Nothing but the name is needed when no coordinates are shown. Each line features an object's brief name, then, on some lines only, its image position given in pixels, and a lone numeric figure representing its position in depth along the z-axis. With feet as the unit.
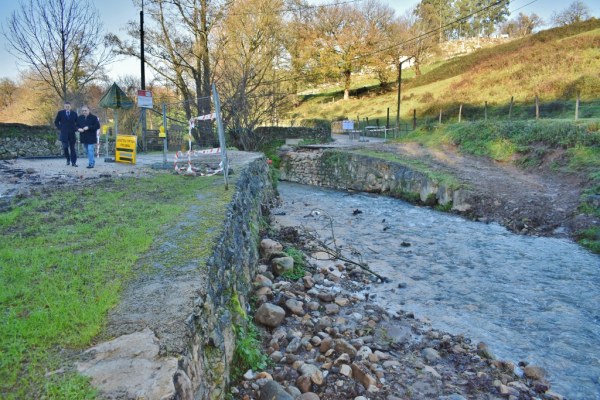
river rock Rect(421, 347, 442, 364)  15.08
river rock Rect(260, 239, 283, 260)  24.07
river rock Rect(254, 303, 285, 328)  15.85
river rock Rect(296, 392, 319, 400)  11.50
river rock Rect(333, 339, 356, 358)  14.32
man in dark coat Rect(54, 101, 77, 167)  38.04
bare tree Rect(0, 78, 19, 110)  110.73
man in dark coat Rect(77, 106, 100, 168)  37.67
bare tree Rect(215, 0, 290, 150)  73.81
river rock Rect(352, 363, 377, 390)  12.66
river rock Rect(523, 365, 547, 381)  14.49
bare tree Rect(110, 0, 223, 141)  78.12
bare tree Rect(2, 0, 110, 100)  65.72
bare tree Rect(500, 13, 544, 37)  207.62
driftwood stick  24.32
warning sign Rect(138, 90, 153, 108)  39.15
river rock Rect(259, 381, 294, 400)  10.83
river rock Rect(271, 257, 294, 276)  21.76
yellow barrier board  41.96
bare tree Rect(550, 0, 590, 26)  162.78
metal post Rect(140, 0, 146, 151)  69.14
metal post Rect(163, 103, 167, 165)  35.90
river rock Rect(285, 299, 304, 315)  17.25
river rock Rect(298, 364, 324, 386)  12.49
